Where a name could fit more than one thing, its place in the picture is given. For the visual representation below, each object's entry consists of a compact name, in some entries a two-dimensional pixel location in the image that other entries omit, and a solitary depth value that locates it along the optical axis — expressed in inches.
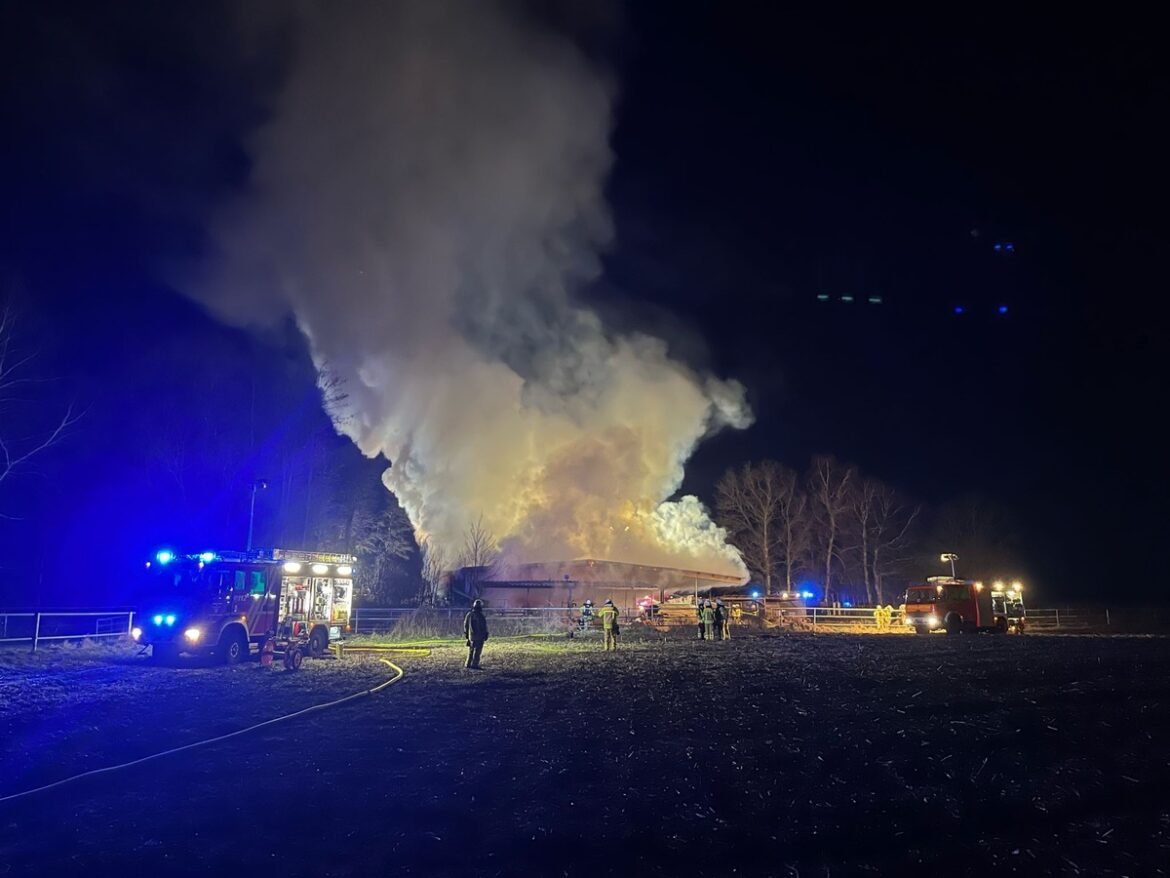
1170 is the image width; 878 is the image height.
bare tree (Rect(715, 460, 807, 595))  2374.5
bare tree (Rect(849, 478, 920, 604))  2362.2
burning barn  1811.0
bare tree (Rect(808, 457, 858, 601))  2394.2
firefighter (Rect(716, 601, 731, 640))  1127.3
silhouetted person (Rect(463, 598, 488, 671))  768.0
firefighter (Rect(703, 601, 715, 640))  1116.5
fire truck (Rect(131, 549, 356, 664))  788.0
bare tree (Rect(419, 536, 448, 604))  1811.0
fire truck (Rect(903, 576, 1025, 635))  1306.6
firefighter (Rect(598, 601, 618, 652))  985.5
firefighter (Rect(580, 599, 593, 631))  1307.8
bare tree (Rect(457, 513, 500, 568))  1849.2
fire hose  322.0
